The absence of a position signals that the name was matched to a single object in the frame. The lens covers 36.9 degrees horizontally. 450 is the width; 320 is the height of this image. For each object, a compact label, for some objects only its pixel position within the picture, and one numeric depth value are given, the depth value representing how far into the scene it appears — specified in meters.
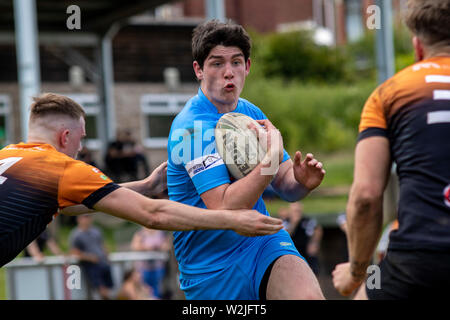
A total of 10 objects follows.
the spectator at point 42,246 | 13.02
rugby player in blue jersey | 4.05
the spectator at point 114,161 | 18.11
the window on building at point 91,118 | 27.66
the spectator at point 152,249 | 11.98
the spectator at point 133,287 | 11.66
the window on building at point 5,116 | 27.69
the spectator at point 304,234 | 12.38
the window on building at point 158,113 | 30.22
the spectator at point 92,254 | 11.91
